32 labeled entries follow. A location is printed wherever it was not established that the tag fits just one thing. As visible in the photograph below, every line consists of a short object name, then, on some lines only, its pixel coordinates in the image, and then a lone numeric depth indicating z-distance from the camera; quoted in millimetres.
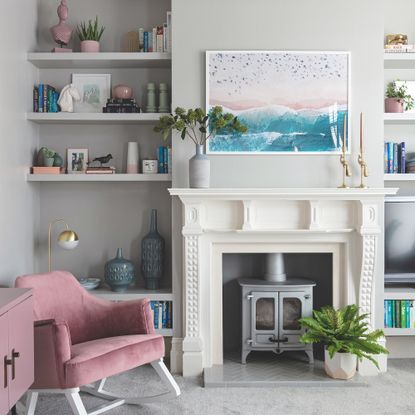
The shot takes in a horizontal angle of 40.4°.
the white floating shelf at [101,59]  3922
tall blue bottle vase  3982
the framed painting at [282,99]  3824
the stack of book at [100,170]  3990
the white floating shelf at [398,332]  3932
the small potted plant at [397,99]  4012
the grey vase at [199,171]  3682
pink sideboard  2330
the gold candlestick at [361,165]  3758
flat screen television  4016
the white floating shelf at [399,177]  3953
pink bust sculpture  3971
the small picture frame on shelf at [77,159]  4164
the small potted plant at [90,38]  4004
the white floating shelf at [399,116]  3941
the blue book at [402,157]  4047
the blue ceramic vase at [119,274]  3896
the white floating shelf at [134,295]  3850
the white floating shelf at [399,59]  3938
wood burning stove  3838
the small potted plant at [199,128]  3688
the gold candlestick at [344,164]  3756
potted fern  3518
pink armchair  2717
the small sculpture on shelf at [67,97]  4023
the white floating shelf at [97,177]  3930
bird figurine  4053
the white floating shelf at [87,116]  3930
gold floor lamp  3768
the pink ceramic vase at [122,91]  4031
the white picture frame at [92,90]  4145
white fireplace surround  3734
